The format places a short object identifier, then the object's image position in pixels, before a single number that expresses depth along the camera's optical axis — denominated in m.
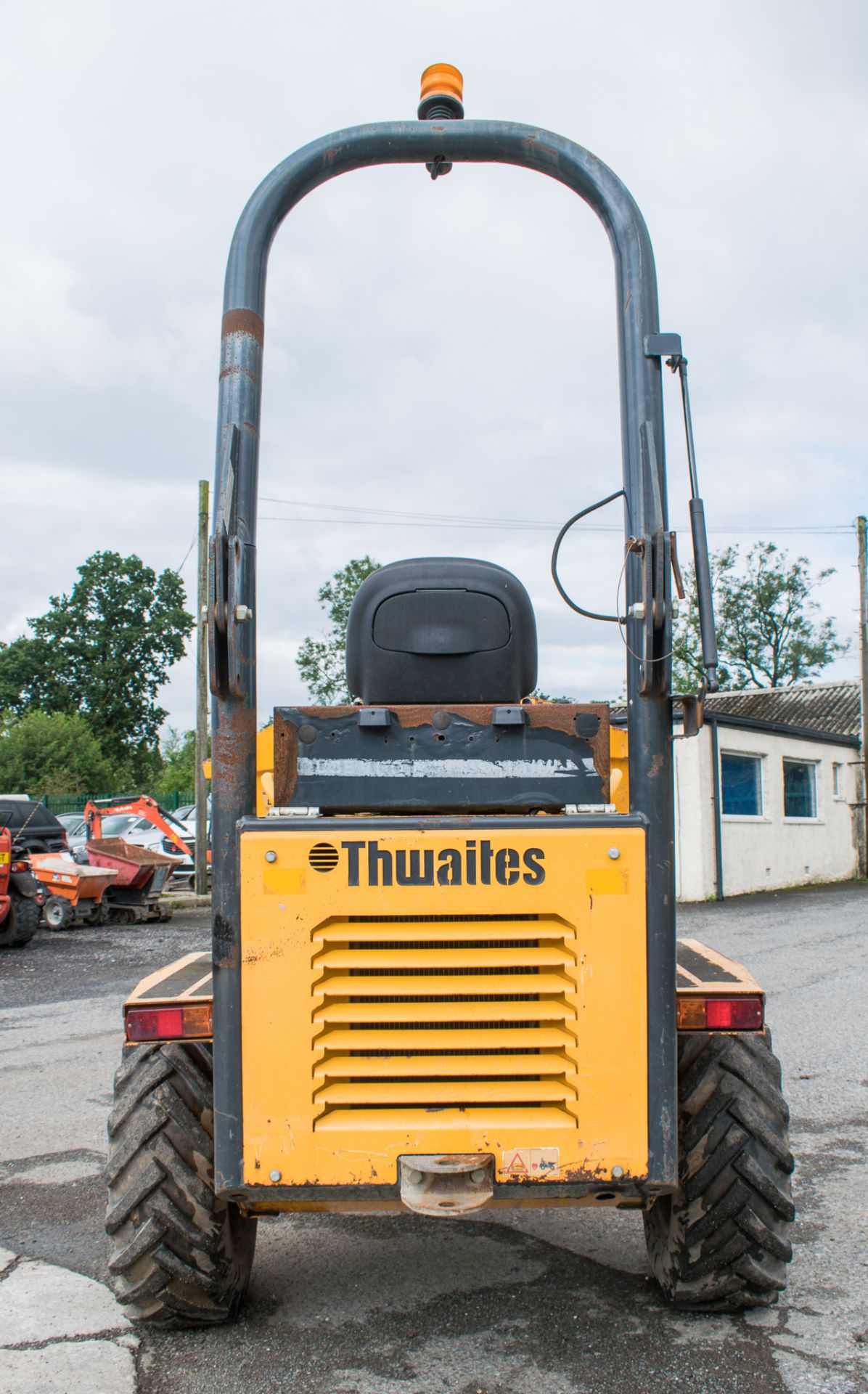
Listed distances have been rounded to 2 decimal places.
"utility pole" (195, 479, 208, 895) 19.53
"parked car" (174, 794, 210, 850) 22.58
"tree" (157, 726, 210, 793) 54.00
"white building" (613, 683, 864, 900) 19.20
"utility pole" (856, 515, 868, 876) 28.88
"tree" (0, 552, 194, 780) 62.78
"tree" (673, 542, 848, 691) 67.88
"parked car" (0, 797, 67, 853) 16.05
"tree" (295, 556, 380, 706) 39.41
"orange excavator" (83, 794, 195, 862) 18.73
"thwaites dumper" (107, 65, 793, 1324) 2.88
